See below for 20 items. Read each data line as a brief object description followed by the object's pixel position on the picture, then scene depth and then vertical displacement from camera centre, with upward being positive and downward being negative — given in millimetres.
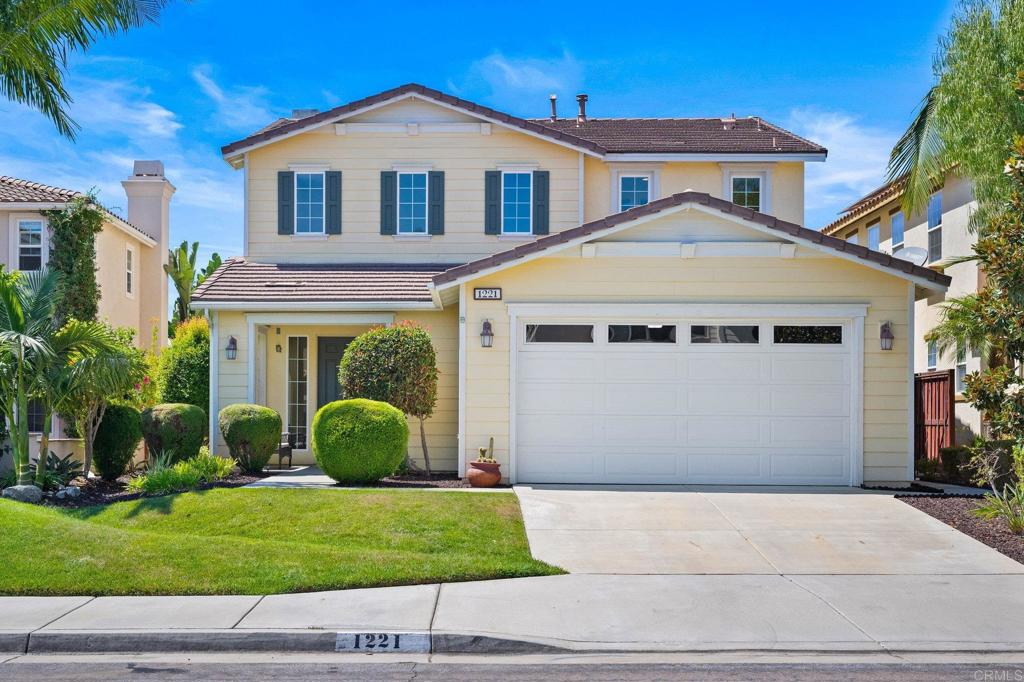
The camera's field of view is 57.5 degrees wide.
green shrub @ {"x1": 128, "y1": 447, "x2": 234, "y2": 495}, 12445 -1598
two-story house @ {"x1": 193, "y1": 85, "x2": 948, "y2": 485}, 14047 +123
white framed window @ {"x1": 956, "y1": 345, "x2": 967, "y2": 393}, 19688 -223
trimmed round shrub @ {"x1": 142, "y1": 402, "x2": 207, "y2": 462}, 14438 -1108
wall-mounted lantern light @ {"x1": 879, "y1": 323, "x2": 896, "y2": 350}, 13977 +360
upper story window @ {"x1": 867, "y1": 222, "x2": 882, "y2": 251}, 24391 +3290
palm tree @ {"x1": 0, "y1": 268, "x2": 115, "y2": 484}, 12523 +229
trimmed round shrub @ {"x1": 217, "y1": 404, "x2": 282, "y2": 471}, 14656 -1167
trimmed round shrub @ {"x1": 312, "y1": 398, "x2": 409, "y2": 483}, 12961 -1133
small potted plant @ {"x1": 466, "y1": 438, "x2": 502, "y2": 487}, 13547 -1642
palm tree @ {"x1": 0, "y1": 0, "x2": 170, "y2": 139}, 14047 +4981
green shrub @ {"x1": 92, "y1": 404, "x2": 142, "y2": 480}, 14188 -1266
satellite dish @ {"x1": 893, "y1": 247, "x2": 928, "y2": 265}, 15836 +1816
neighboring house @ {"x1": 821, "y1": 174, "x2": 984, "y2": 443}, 19188 +2886
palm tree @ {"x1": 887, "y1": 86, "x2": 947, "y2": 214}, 16672 +3742
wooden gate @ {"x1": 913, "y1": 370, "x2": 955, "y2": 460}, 16516 -959
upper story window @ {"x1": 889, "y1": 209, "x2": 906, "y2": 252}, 22906 +3289
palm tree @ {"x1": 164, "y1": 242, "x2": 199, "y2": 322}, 31547 +2885
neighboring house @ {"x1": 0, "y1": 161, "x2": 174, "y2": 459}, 21266 +2916
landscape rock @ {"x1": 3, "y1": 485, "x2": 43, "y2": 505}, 12016 -1739
